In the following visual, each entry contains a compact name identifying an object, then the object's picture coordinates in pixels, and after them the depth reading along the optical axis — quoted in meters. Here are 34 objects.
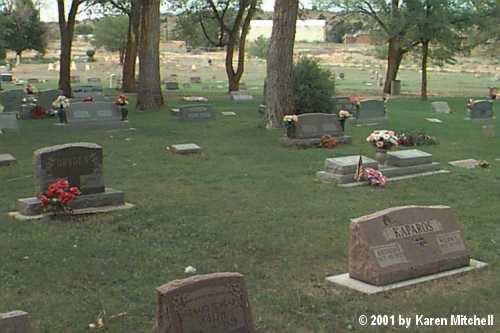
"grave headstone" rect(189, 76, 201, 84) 51.47
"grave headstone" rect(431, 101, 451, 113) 29.36
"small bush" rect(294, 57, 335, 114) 20.20
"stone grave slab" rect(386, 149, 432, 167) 13.88
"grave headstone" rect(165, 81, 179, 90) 42.11
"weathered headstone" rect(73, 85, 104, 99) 28.80
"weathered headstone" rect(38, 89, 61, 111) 24.08
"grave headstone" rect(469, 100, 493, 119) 26.03
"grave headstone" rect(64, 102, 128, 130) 20.33
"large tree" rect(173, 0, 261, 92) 36.51
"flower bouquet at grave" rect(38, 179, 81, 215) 10.05
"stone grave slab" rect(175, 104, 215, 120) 23.05
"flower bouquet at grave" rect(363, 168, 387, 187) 12.78
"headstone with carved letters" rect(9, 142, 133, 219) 10.34
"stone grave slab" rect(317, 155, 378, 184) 13.07
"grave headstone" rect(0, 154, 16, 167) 14.62
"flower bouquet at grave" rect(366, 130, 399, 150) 13.34
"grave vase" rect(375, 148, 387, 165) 13.92
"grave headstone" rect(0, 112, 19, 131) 20.00
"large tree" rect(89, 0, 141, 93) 32.94
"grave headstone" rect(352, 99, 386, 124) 22.78
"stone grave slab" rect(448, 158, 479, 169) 15.29
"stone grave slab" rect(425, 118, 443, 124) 24.65
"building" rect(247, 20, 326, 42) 133.82
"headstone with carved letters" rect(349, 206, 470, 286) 7.14
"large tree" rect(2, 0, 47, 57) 69.56
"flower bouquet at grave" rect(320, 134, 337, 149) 17.62
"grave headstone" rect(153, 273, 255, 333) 5.31
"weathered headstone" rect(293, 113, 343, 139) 17.58
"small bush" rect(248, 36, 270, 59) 99.16
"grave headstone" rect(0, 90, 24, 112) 23.99
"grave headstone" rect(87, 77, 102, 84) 46.74
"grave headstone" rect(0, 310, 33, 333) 4.98
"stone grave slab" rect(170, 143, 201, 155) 16.36
